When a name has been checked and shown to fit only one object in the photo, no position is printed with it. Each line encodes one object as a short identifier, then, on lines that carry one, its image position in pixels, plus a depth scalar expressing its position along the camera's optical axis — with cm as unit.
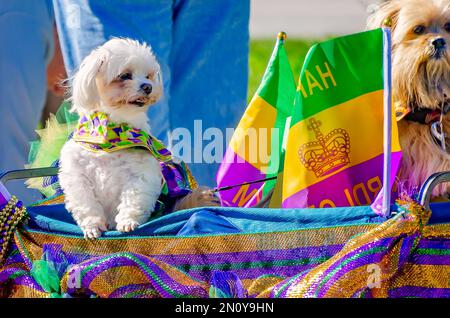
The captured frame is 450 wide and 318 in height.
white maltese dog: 464
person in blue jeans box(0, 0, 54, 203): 695
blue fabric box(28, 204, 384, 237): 416
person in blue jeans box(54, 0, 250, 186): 609
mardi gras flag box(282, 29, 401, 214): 453
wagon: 395
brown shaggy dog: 484
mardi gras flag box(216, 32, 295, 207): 527
